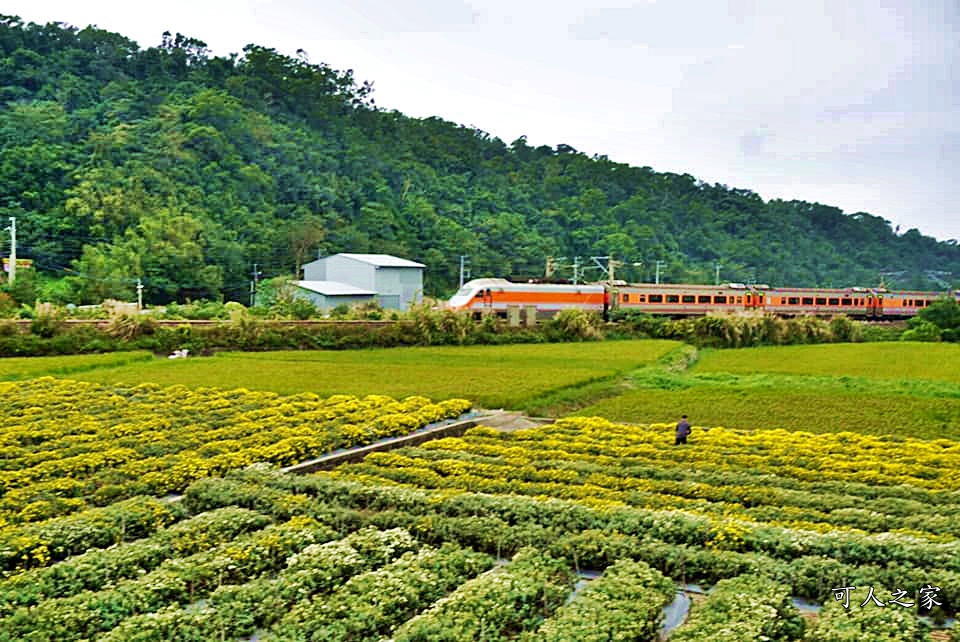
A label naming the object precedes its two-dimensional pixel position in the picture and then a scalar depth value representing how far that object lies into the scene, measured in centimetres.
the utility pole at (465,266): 7470
